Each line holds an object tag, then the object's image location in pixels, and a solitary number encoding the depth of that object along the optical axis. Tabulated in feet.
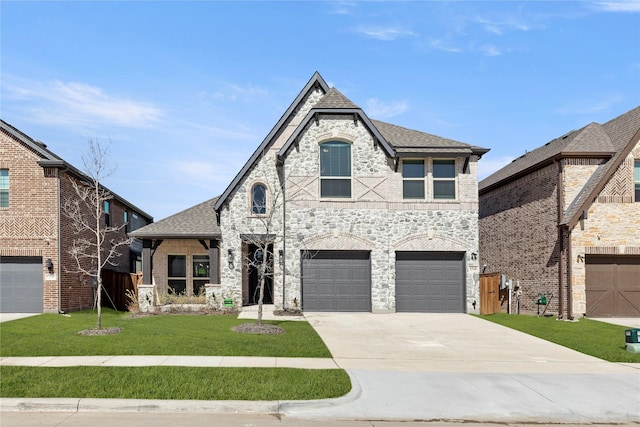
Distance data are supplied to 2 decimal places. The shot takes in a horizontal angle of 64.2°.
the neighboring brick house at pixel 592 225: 66.74
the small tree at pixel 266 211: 72.93
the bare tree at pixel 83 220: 73.41
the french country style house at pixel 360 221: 72.23
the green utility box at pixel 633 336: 44.86
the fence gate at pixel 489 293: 72.90
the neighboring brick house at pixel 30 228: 69.87
